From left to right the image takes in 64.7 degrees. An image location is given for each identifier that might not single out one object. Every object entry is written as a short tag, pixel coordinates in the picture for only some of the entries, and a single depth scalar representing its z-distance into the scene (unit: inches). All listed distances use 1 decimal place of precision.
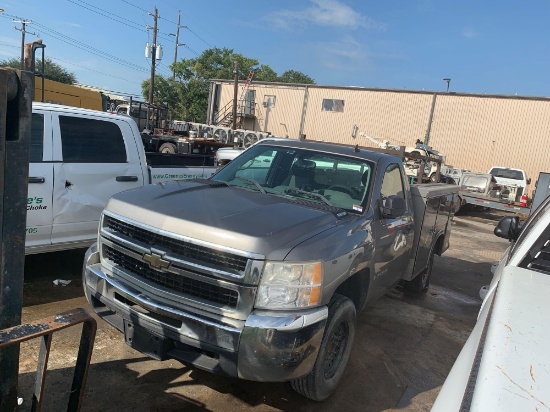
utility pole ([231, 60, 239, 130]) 1143.6
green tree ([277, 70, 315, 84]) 3144.9
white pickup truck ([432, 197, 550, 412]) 50.7
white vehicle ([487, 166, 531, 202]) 687.7
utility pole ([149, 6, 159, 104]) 1325.7
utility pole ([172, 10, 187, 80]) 2184.7
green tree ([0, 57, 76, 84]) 2089.0
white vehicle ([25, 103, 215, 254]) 179.0
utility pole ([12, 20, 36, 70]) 1532.4
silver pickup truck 104.7
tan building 957.2
